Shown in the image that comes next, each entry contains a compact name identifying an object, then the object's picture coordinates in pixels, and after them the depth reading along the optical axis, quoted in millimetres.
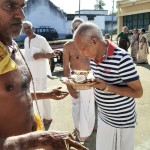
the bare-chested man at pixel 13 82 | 1174
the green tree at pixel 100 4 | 46314
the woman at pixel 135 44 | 8177
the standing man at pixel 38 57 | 3107
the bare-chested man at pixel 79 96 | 2706
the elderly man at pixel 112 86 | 1614
